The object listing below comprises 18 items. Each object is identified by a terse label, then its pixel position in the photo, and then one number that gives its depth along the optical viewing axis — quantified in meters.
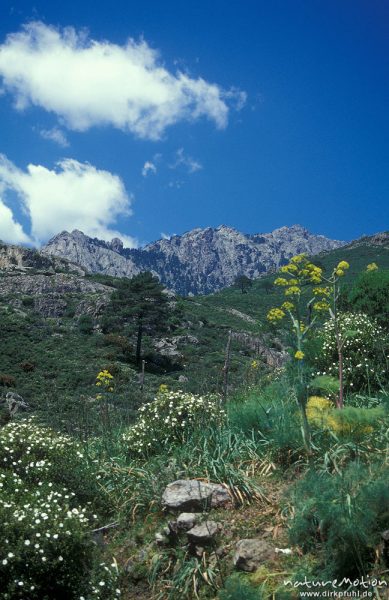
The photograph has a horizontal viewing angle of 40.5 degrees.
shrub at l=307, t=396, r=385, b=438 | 5.04
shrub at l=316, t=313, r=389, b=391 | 8.33
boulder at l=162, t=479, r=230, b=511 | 5.12
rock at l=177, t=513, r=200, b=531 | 4.84
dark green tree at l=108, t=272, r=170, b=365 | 45.56
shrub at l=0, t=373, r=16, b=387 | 30.03
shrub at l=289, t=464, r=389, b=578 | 3.69
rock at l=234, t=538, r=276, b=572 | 4.27
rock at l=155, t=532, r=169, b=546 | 4.93
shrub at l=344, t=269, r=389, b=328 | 12.23
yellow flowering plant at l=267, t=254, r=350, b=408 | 5.65
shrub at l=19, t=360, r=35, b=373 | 33.88
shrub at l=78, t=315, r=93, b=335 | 44.97
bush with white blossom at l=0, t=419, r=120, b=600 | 4.52
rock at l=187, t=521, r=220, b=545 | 4.62
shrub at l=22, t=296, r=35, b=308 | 50.38
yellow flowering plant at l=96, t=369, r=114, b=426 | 7.77
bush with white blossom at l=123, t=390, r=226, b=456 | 6.83
